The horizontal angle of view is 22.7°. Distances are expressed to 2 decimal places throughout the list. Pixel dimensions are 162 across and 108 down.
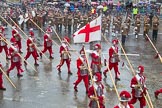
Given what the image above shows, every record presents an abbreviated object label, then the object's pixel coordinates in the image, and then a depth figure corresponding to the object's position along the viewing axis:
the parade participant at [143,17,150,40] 28.63
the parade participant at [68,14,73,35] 30.66
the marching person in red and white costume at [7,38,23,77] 16.50
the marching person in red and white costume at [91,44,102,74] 15.58
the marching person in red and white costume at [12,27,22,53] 21.00
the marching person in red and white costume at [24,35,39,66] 18.86
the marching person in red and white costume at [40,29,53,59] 20.30
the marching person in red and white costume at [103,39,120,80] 16.58
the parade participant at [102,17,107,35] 29.75
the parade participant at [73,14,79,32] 31.02
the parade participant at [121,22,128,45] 26.05
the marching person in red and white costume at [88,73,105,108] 11.33
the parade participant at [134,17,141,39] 29.03
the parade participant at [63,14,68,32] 31.23
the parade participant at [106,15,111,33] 30.63
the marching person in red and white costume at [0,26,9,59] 19.85
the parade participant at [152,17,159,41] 28.31
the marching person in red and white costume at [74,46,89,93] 14.55
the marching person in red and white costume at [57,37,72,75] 17.36
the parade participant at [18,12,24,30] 31.25
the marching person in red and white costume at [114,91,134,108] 9.74
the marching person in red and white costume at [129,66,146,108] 12.45
